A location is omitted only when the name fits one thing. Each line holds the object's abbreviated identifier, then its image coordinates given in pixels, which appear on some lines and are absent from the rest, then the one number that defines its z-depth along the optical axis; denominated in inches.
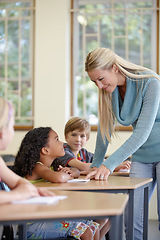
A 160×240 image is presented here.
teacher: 125.2
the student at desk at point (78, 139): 157.5
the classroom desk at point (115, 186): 114.7
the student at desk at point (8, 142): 93.6
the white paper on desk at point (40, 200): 93.3
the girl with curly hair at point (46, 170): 114.1
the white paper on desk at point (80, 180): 123.2
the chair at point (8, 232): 117.7
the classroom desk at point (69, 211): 86.0
